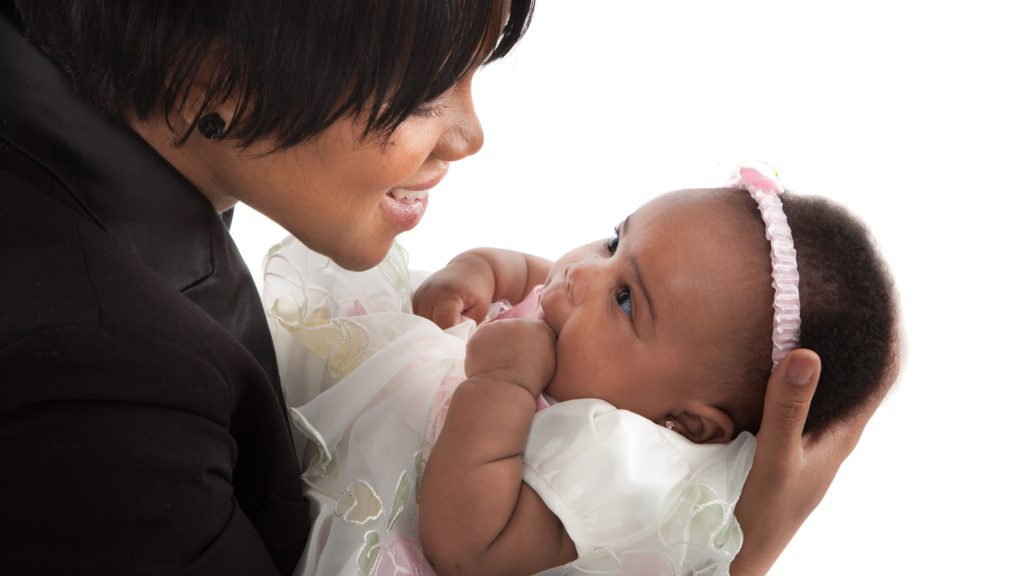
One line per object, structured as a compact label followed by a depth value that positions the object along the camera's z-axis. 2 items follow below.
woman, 0.70
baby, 0.82
